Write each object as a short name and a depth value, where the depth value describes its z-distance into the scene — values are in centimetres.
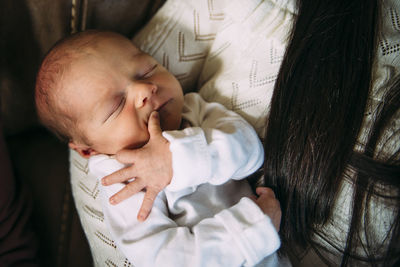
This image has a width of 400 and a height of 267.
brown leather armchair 48
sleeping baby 41
